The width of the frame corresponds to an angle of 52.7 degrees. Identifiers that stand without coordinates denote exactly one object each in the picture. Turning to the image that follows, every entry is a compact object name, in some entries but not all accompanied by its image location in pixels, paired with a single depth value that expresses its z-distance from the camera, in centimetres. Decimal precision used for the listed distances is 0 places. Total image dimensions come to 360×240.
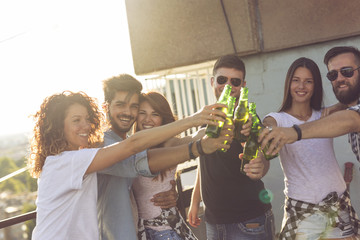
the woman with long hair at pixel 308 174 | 258
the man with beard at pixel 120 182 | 234
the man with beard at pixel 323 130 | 226
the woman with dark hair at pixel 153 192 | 260
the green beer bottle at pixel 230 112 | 223
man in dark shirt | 301
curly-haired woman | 213
